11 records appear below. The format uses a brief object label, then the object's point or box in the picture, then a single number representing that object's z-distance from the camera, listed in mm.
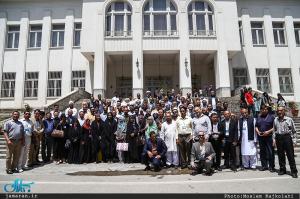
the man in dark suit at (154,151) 6054
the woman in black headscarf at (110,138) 7348
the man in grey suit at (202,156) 5581
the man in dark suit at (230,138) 6178
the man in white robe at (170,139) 6646
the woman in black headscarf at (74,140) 7294
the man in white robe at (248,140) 6316
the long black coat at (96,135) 7330
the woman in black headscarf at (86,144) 7300
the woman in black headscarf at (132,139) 7222
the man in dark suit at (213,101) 9737
